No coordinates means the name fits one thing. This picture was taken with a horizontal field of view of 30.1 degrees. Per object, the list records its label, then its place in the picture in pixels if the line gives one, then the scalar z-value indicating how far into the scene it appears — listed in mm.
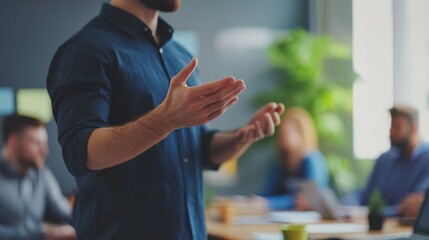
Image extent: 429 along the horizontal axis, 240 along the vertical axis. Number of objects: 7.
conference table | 3521
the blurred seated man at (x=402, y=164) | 4969
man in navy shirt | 2012
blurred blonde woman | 6133
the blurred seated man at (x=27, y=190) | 5043
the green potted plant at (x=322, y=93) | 7773
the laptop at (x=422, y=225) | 2330
